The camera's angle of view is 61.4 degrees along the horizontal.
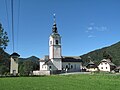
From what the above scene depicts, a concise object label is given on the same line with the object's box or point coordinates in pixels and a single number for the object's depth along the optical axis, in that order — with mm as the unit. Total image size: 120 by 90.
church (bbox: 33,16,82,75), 33788
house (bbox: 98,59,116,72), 40005
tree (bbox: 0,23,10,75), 21253
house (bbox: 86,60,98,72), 40158
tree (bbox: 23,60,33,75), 35303
